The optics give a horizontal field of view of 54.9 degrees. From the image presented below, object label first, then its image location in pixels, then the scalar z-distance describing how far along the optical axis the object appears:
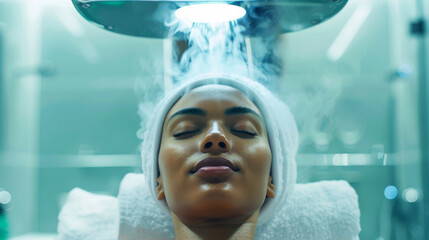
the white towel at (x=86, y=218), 0.63
